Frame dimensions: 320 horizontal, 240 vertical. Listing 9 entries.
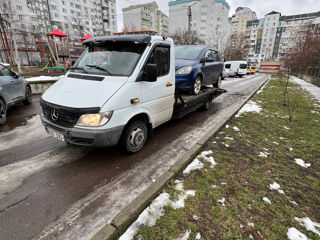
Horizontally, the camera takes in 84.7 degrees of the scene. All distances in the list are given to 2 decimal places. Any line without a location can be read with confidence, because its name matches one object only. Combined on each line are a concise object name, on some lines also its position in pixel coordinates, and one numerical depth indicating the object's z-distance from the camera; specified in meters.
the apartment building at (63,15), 33.22
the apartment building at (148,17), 74.94
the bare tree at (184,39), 30.87
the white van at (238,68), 25.70
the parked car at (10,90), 5.15
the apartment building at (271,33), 85.69
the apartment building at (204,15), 73.00
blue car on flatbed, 5.34
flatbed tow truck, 2.75
